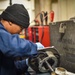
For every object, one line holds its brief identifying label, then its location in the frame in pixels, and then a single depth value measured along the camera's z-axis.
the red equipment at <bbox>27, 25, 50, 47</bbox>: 2.09
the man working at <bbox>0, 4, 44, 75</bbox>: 1.02
